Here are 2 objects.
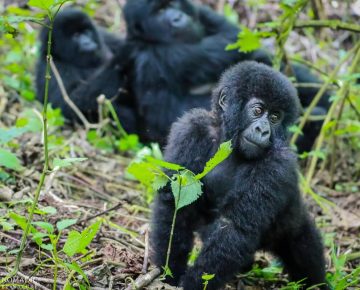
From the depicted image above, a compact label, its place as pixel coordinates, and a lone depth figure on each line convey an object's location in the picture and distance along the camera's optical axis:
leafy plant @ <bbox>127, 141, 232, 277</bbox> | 5.60
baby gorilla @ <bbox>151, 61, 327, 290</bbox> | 6.14
